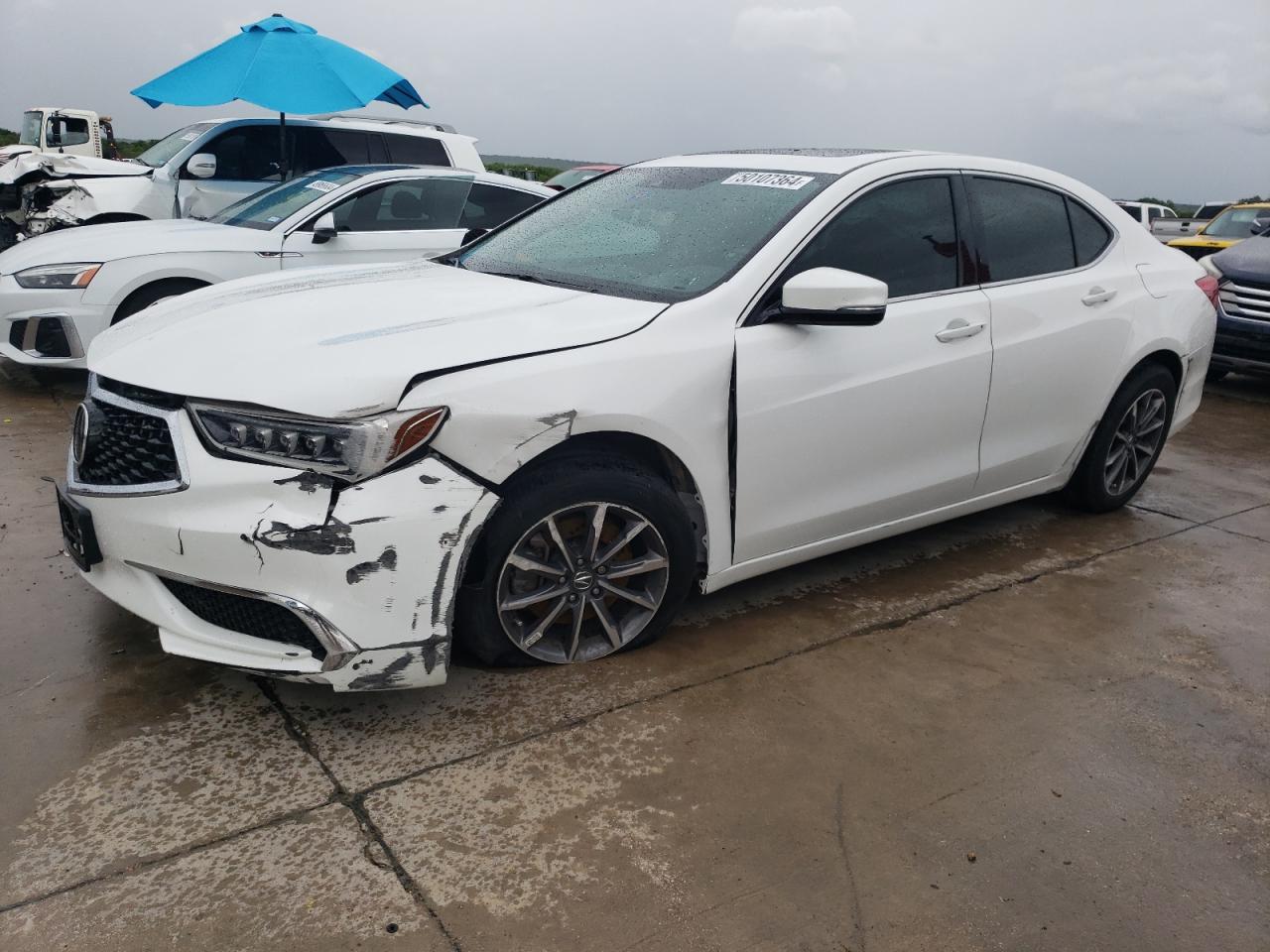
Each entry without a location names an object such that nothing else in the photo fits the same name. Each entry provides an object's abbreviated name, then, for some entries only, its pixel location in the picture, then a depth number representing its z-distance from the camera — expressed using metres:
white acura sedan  2.61
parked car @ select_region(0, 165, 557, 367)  6.02
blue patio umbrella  8.11
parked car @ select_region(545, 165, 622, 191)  12.32
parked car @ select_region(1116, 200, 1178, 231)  24.05
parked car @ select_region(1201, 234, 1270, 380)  8.16
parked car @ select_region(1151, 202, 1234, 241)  23.86
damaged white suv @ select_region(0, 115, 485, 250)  8.80
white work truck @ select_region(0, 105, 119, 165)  19.45
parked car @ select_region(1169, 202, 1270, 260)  11.13
